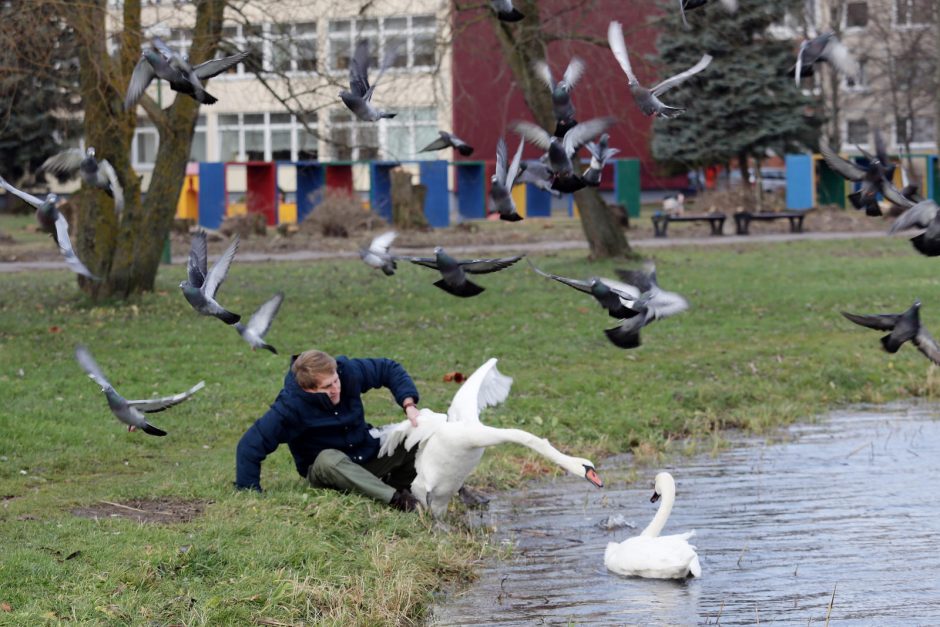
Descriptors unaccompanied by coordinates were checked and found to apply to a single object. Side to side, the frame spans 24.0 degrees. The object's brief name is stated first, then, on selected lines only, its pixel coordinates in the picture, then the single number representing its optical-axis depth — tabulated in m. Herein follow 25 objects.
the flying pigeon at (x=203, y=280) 12.89
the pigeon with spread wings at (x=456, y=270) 12.32
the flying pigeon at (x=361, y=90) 13.79
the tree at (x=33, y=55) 24.29
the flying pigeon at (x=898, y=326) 12.85
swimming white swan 12.44
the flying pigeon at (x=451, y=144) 14.97
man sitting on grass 13.41
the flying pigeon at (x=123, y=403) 12.64
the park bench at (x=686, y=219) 49.49
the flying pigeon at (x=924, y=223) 12.09
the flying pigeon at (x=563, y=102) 13.70
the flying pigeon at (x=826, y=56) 13.74
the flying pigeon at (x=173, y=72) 13.17
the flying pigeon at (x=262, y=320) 13.51
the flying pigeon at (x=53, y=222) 13.59
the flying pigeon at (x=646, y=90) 13.08
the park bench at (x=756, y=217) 50.20
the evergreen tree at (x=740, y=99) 61.86
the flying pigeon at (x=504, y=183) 13.00
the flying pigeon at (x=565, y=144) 13.13
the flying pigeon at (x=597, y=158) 13.37
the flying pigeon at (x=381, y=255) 14.40
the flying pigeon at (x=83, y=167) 15.79
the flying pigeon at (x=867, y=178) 13.99
